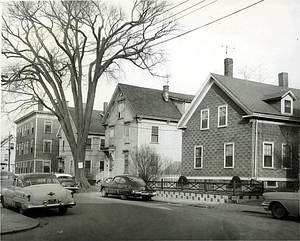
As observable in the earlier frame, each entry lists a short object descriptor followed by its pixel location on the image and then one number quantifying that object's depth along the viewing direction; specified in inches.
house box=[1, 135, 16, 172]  2427.7
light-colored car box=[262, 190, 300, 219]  482.6
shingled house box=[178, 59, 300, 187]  918.4
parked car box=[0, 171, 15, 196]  684.7
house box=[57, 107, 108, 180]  1716.3
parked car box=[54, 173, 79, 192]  920.3
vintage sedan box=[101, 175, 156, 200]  828.6
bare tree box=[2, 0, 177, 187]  1090.7
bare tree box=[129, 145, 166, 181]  1161.4
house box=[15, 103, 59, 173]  1939.0
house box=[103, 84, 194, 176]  1418.6
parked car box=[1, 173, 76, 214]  498.6
